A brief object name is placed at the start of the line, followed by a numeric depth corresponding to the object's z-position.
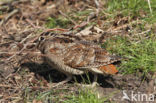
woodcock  8.78
